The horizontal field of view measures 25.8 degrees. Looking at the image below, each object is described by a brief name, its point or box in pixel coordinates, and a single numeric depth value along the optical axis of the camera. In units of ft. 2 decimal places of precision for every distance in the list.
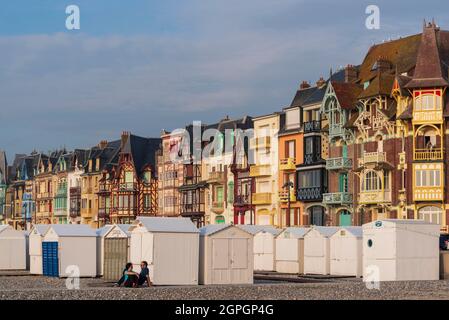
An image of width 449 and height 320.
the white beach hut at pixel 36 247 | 168.86
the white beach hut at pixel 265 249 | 180.91
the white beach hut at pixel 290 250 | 172.45
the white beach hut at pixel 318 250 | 164.66
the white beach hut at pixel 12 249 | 188.65
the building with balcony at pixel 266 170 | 273.75
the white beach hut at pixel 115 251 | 143.02
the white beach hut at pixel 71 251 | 157.69
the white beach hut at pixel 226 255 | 134.00
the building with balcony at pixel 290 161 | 262.67
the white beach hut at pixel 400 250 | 138.41
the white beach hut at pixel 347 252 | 157.79
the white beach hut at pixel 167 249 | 129.29
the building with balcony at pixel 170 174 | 334.65
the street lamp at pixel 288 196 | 242.70
